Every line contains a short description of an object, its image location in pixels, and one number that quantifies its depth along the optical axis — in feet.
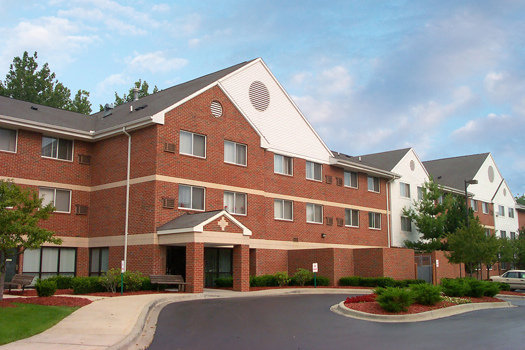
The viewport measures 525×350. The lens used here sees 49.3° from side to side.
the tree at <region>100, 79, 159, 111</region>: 191.86
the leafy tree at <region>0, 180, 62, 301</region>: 55.72
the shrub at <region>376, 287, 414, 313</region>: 56.44
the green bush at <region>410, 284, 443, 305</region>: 61.98
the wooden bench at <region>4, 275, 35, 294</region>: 69.51
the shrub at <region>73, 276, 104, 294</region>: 73.20
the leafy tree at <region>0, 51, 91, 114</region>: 166.50
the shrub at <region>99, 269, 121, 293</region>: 74.79
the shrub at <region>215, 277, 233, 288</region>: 91.30
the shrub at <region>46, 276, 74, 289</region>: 78.64
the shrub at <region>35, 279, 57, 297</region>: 61.52
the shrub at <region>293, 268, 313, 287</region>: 100.17
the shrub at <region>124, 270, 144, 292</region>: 76.07
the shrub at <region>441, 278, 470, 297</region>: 74.64
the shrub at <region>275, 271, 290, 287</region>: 96.99
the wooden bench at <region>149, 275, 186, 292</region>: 77.20
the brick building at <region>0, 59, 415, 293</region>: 84.38
